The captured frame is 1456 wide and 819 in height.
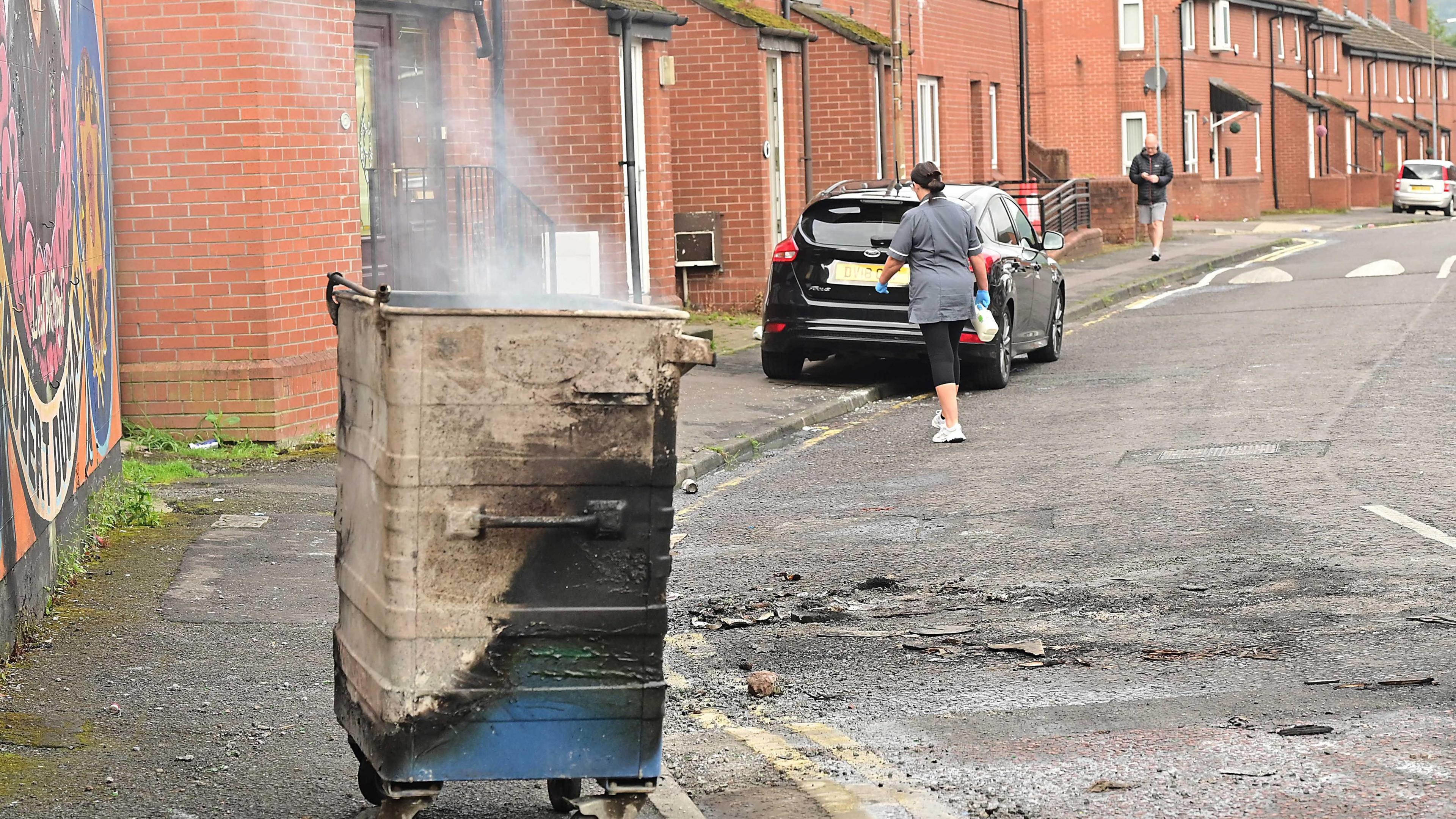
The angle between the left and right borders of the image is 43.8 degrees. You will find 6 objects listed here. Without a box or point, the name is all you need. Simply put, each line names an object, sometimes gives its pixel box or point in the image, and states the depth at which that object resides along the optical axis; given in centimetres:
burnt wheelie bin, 440
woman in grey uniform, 1225
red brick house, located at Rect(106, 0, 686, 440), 1136
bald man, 2850
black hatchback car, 1452
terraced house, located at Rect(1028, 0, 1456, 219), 5231
